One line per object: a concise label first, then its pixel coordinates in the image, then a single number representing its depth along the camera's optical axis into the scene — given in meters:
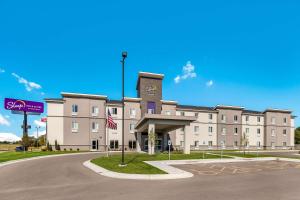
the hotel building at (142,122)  43.12
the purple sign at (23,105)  44.75
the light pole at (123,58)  17.28
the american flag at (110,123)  27.17
